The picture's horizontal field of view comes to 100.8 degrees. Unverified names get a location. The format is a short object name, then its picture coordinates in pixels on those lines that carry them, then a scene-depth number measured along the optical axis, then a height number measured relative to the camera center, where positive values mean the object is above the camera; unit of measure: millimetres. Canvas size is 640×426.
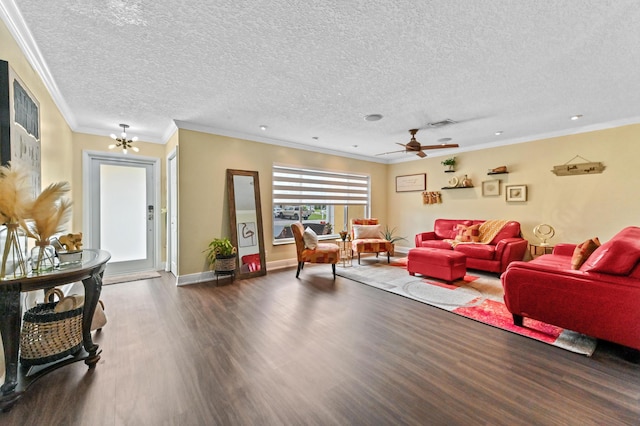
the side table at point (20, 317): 1604 -669
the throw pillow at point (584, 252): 2672 -420
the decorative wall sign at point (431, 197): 6344 +372
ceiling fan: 4264 +1082
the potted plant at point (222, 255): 4219 -661
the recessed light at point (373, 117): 3920 +1447
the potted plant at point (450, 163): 6031 +1145
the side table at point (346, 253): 5465 -894
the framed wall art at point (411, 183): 6656 +788
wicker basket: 1849 -863
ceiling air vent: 4157 +1440
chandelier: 4281 +1215
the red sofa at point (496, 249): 4508 -664
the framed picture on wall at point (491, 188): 5441 +505
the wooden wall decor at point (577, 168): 4309 +725
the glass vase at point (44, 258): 1776 -324
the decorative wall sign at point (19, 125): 1794 +701
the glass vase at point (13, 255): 1595 -251
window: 5500 +334
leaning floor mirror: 4652 -127
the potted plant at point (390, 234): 7098 -589
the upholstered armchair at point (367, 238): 5625 -570
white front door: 4543 +92
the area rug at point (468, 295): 2430 -1123
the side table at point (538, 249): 4645 -677
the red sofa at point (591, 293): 2051 -702
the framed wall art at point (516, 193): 5090 +378
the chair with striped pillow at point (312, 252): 4523 -670
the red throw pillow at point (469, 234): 5215 -444
